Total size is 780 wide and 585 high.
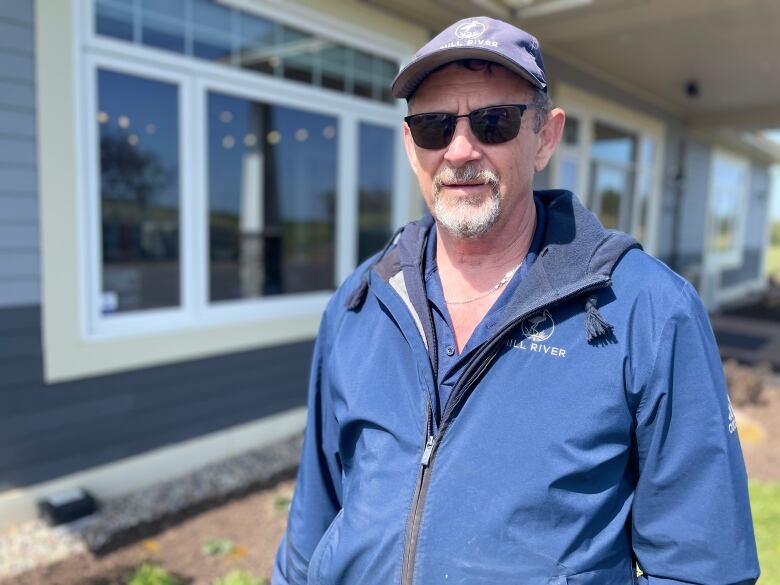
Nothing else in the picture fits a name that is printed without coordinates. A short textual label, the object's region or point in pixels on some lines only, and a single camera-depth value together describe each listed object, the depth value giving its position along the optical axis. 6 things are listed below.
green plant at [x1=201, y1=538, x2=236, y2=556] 2.90
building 2.97
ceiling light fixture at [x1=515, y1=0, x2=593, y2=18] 4.57
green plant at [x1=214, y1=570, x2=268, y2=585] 2.35
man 1.08
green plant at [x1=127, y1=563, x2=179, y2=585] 2.45
